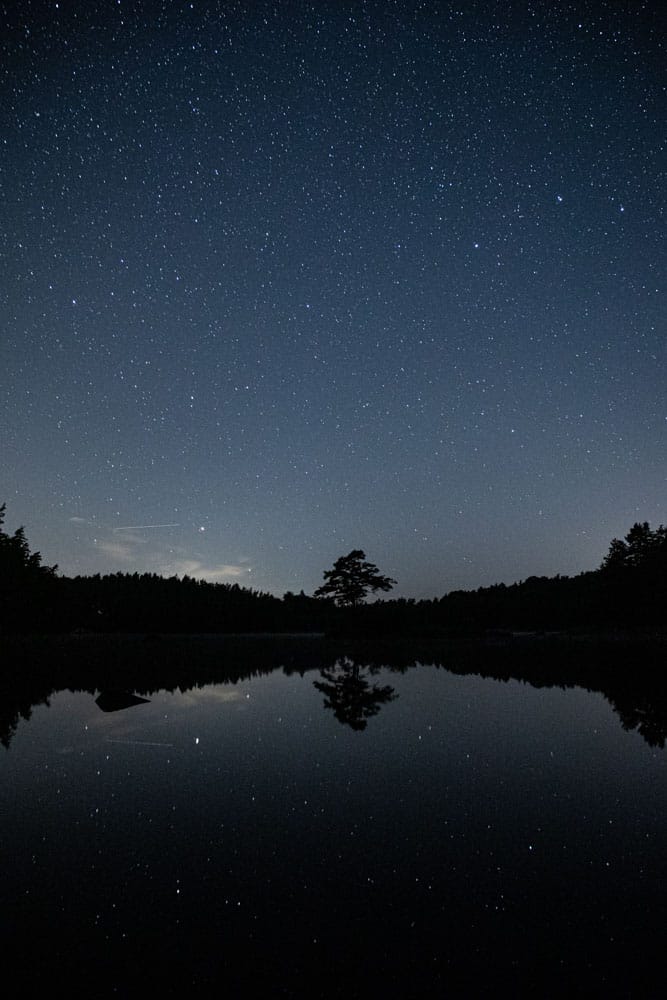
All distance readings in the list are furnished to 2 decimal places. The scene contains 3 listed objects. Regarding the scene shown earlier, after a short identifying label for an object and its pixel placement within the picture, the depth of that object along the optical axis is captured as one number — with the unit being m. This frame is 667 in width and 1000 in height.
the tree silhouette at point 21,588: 60.66
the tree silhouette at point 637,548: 66.31
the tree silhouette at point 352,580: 62.44
